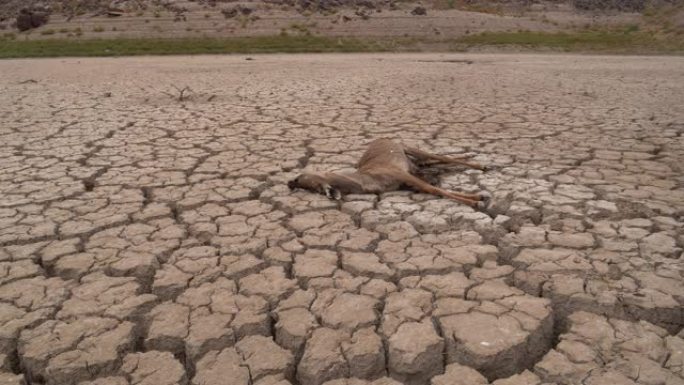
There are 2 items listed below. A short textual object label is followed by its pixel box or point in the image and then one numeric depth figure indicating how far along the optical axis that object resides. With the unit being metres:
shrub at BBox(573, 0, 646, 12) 24.98
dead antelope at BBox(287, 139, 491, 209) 3.72
